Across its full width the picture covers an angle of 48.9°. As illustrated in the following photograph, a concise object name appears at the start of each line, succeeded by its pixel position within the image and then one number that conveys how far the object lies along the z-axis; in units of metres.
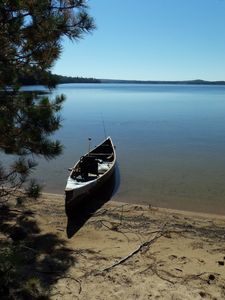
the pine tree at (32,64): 3.16
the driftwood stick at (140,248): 3.96
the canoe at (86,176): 6.30
